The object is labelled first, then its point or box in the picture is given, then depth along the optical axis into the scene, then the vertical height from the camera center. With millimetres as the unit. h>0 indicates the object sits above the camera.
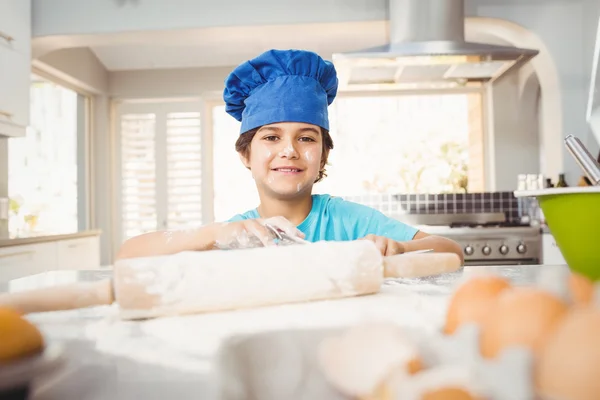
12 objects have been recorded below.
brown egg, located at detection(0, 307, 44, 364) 297 -77
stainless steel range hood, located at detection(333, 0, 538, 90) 2344 +671
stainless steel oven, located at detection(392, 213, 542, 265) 2662 -208
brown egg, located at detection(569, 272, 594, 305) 311 -56
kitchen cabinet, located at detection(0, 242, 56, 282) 2324 -248
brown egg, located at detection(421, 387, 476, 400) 232 -86
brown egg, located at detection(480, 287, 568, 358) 256 -60
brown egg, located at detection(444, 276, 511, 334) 316 -61
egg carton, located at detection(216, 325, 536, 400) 231 -90
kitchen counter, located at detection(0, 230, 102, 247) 2337 -156
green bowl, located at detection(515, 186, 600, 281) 669 -32
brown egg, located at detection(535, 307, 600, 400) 214 -68
